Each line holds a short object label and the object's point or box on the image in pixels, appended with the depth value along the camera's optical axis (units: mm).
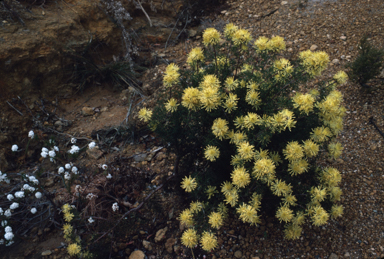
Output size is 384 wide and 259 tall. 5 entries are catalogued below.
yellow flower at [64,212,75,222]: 2414
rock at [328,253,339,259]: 2298
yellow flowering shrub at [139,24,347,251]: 1944
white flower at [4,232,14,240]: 2508
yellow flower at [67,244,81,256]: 2271
